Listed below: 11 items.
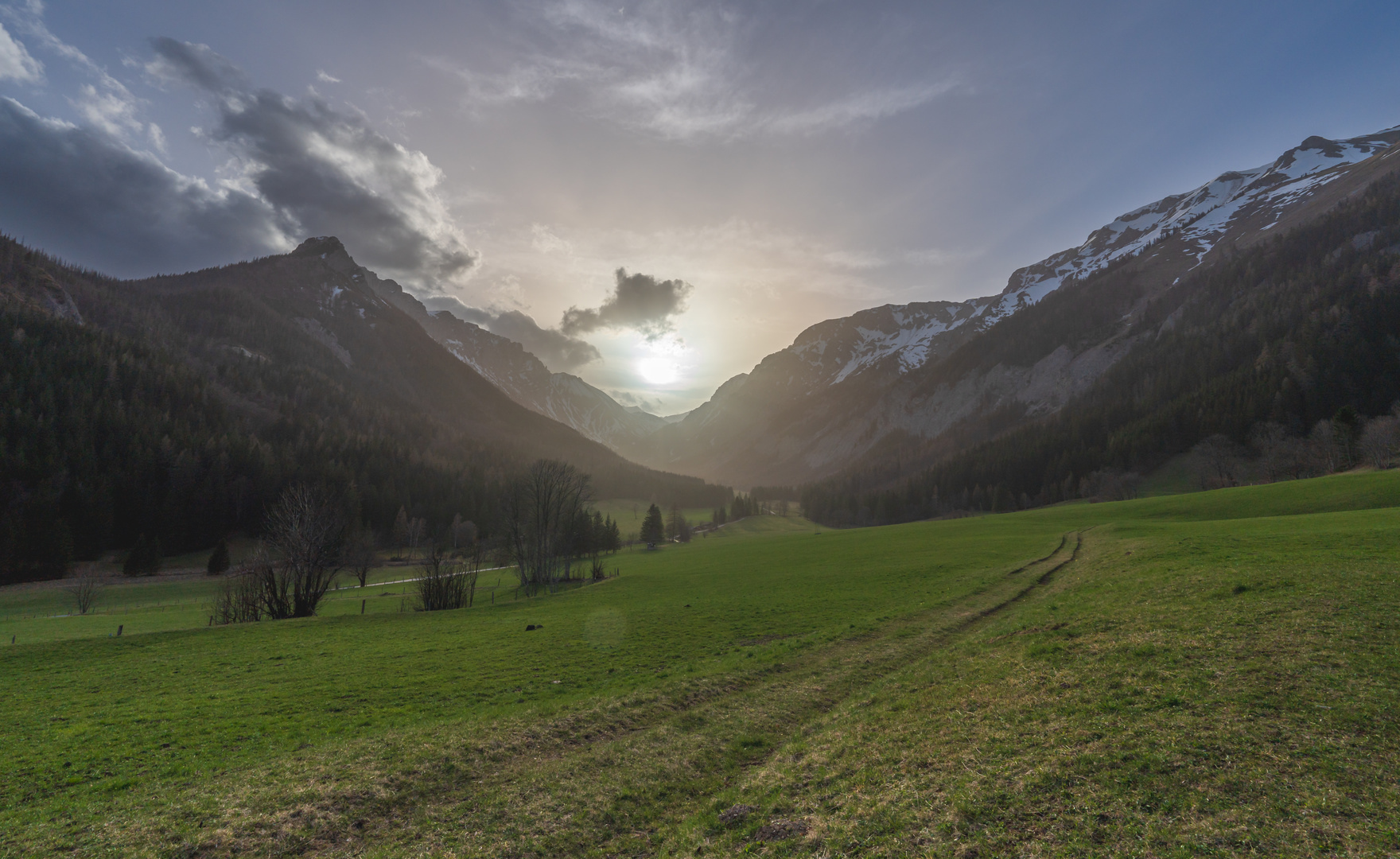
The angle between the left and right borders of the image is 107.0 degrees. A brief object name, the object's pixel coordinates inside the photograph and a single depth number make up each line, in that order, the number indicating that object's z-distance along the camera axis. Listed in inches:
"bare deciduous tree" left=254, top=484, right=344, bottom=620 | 2044.8
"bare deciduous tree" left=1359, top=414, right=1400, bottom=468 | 3373.5
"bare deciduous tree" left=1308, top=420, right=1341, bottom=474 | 3828.7
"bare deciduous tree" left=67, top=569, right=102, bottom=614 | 2610.7
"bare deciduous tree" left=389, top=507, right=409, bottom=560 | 5442.9
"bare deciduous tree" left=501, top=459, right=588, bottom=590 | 2810.0
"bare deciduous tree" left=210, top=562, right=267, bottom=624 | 2063.2
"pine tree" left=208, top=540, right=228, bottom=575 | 3882.9
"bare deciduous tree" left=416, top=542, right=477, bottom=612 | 2329.0
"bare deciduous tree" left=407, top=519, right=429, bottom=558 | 5359.3
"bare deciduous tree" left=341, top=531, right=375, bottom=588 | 3572.8
